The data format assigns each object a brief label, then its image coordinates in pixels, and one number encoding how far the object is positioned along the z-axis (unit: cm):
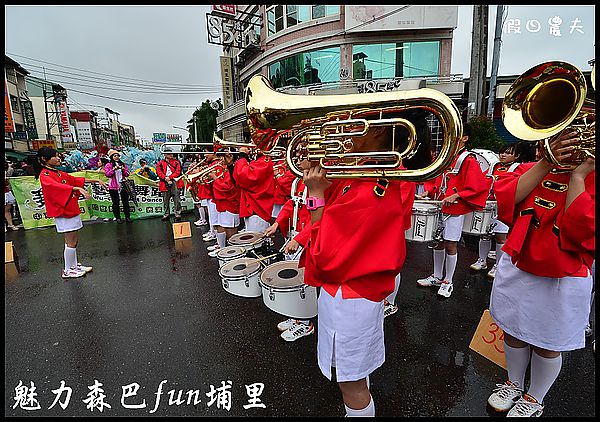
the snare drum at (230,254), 348
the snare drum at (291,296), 264
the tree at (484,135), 922
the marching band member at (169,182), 914
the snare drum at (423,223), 388
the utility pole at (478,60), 985
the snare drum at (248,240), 373
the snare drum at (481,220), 413
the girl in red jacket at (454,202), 376
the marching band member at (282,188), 514
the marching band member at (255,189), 469
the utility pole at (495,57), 973
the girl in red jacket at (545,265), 161
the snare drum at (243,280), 307
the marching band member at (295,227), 303
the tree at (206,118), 4012
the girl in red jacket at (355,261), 154
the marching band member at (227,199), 525
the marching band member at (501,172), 351
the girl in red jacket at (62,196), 477
